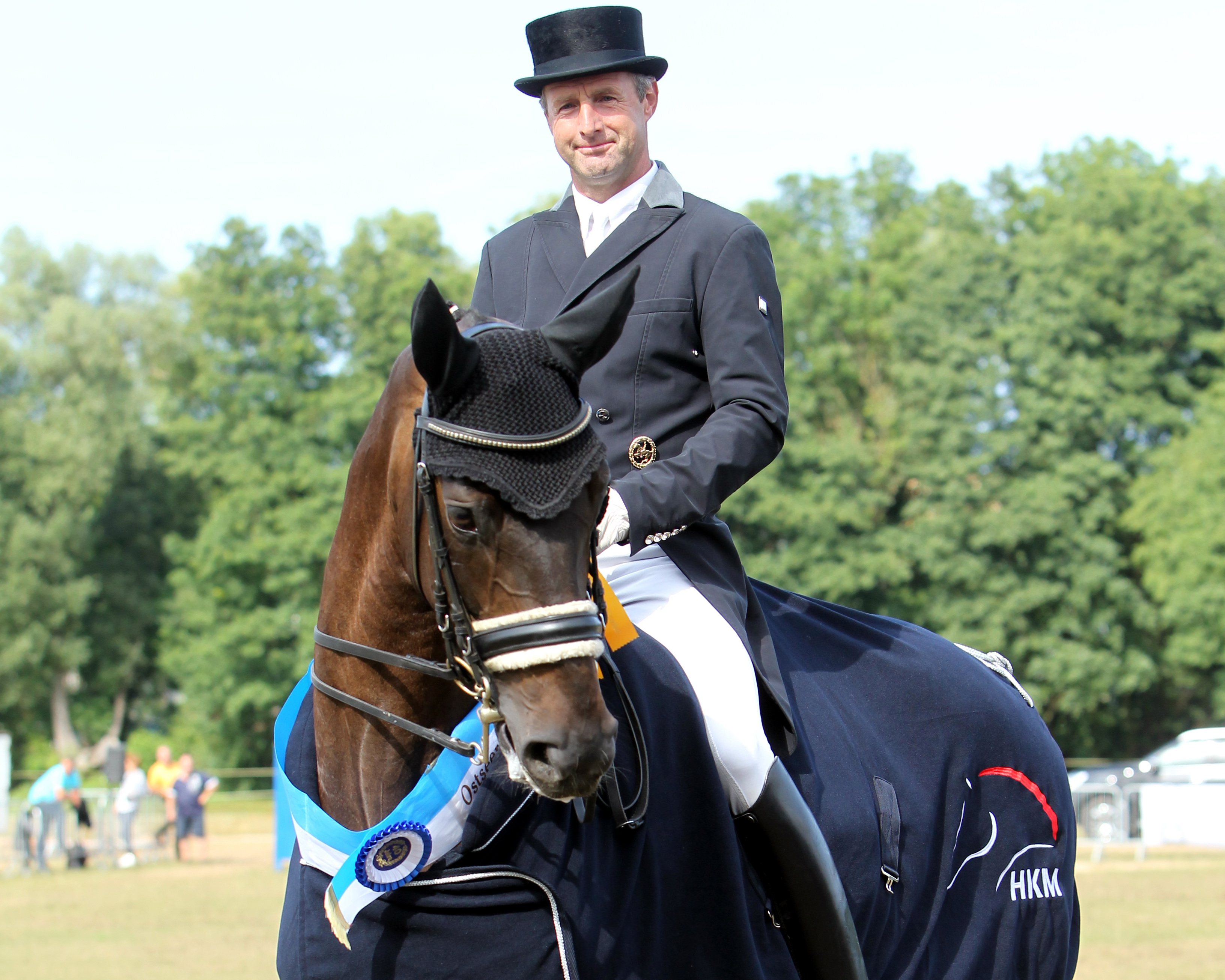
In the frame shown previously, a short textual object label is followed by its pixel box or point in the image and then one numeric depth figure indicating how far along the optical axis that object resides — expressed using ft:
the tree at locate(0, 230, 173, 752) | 154.20
